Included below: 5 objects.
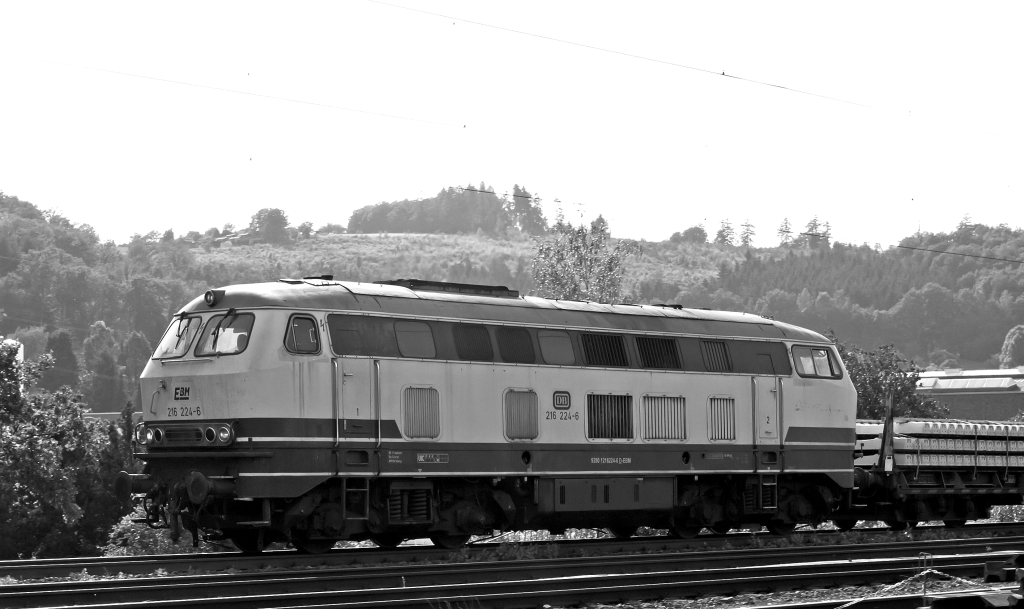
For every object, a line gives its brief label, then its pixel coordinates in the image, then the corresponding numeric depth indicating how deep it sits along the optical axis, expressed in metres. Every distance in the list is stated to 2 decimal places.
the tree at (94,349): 188.34
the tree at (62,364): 175.38
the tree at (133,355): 186.12
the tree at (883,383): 90.75
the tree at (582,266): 77.38
